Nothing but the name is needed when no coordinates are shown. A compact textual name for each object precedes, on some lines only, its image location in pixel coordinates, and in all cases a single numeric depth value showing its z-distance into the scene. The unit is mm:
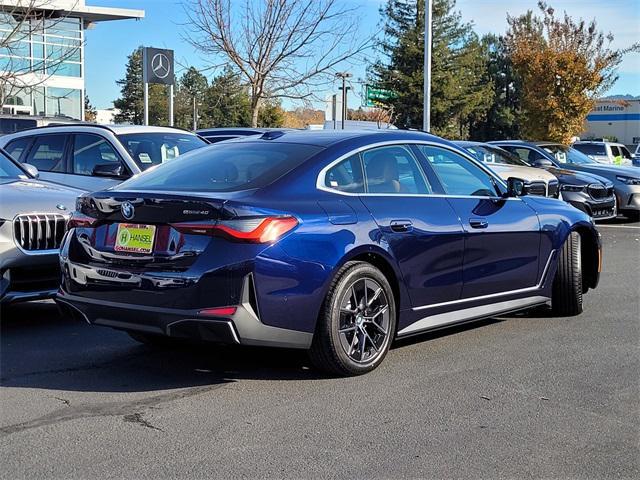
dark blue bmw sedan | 4562
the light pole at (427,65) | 20766
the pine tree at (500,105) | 60656
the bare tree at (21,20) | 12668
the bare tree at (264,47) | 18938
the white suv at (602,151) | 22609
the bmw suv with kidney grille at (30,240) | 6090
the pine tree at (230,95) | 21105
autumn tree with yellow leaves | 30109
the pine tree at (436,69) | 48719
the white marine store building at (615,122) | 73188
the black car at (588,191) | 15227
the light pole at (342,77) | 19992
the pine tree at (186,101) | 71750
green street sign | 48212
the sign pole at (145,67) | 14875
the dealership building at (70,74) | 32594
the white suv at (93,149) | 9047
